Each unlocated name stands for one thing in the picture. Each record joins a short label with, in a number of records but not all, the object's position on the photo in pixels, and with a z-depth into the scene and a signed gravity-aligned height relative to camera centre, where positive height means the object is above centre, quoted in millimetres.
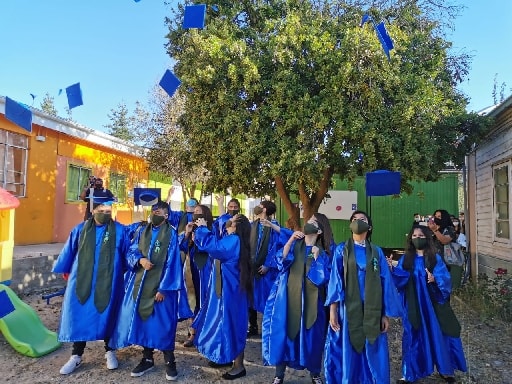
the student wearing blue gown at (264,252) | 5421 -460
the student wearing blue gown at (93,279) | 4379 -671
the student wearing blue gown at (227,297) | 4254 -804
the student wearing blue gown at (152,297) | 4293 -817
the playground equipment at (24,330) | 5016 -1393
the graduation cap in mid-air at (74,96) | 7910 +2060
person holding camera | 5136 +287
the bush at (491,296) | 6790 -1293
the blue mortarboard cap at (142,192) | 5191 +245
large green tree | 9203 +2483
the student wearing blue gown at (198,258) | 4949 -506
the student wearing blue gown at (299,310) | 3996 -855
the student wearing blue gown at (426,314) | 4254 -930
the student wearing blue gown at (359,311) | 3678 -788
